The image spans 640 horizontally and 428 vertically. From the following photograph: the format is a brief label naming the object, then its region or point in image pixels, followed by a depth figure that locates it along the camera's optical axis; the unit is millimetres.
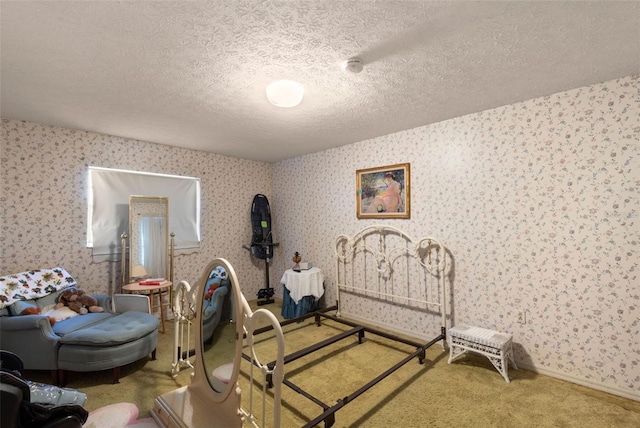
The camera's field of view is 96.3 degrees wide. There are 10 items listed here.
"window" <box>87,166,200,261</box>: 3467
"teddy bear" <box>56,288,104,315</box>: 2871
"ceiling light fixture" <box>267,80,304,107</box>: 2119
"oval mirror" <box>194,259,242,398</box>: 1429
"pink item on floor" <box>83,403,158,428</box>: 1920
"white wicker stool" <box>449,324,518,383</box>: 2441
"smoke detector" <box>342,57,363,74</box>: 1912
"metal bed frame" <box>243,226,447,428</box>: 3057
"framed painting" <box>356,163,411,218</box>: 3496
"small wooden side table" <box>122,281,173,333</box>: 3240
